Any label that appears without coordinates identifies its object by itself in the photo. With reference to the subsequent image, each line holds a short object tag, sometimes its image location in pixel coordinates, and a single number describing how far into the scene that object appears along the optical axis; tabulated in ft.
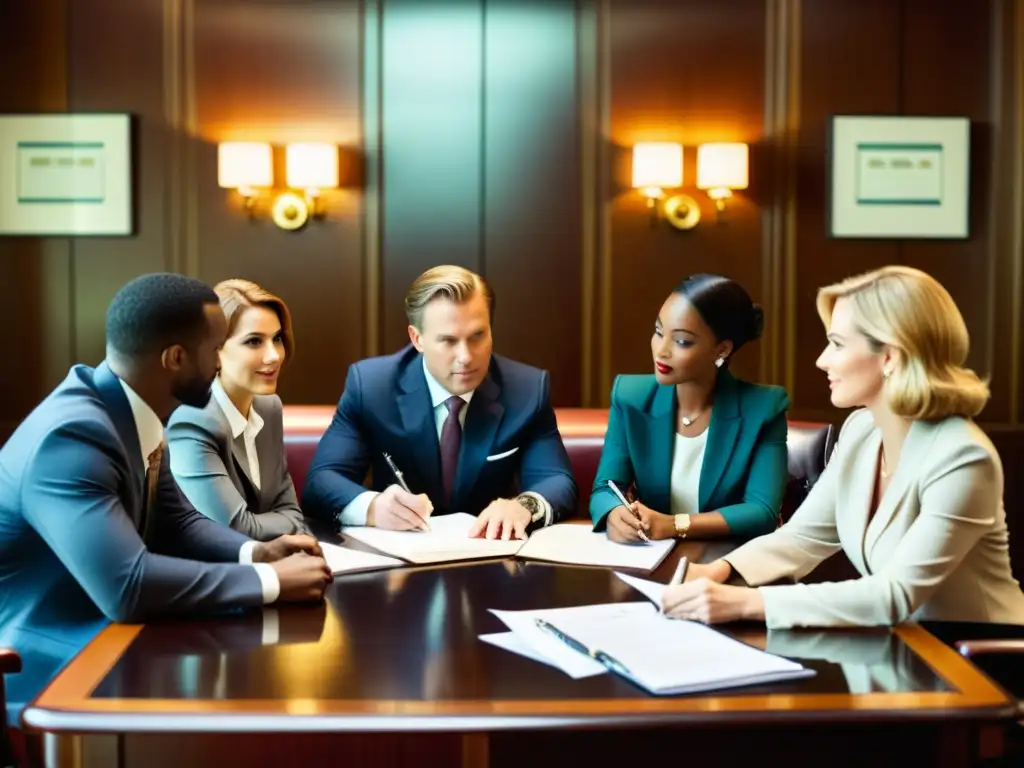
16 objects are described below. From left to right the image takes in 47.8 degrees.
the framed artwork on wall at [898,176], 19.61
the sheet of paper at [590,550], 8.03
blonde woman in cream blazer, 6.40
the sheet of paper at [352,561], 7.70
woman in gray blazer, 9.10
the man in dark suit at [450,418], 10.42
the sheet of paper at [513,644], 5.71
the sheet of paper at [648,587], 6.82
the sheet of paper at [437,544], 8.13
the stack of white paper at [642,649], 5.33
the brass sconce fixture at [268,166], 18.99
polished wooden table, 4.90
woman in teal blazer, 9.91
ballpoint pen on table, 5.48
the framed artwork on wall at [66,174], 19.60
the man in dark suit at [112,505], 6.36
